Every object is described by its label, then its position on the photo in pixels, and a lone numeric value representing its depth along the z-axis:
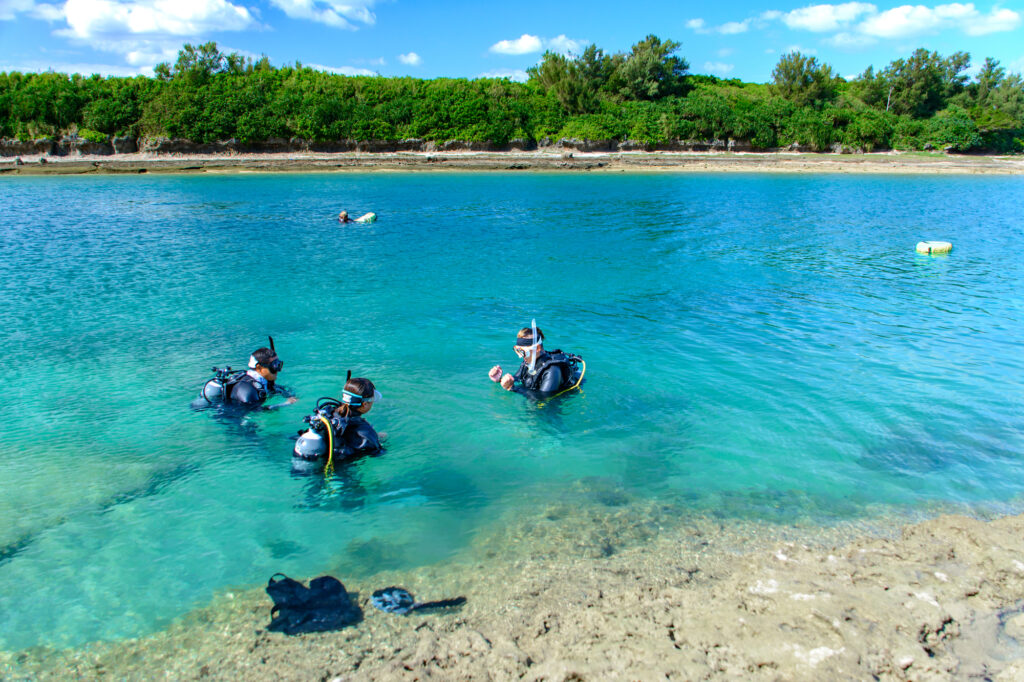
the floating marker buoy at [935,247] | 21.84
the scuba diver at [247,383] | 8.31
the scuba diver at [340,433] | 6.92
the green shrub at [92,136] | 63.16
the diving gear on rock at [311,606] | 5.01
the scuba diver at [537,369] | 9.20
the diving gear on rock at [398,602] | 5.18
